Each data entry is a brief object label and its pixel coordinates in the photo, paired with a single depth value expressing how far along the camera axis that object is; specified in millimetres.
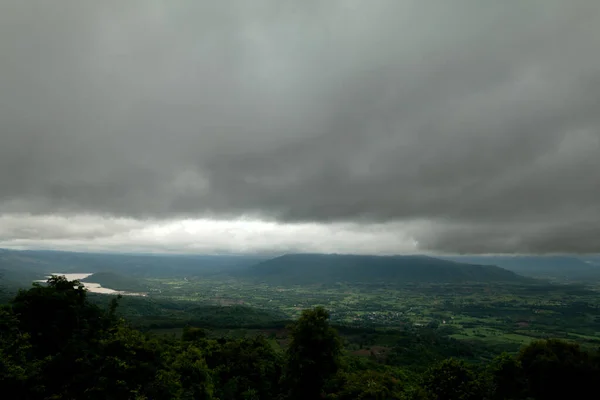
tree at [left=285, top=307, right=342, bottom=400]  40156
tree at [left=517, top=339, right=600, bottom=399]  33344
